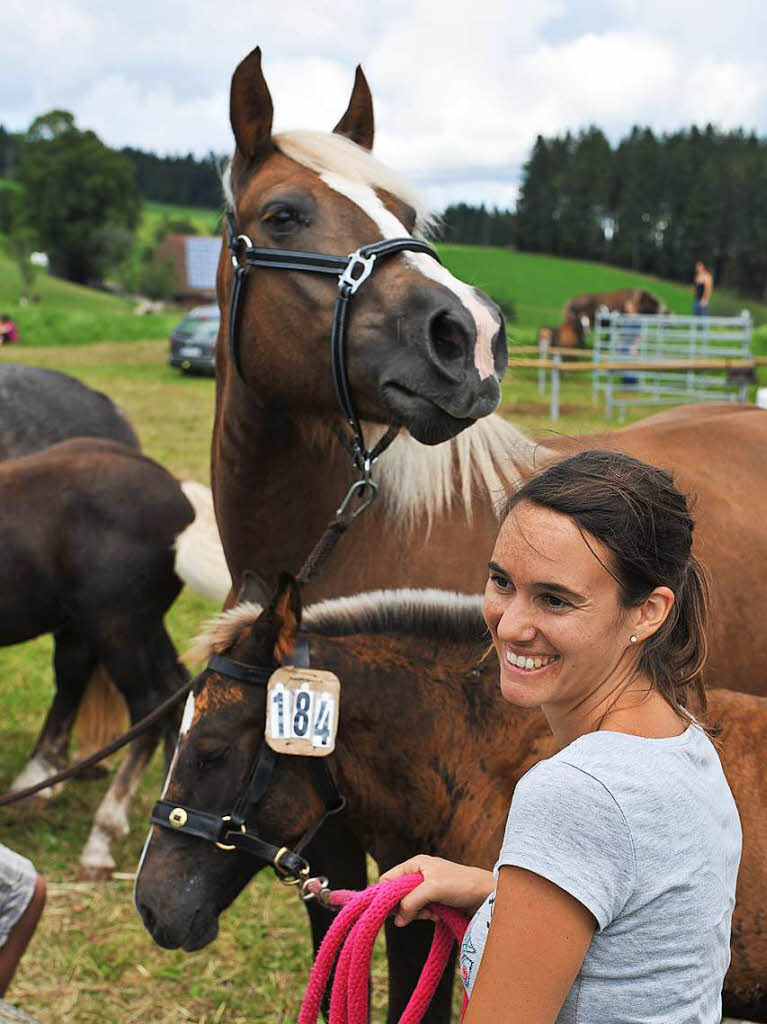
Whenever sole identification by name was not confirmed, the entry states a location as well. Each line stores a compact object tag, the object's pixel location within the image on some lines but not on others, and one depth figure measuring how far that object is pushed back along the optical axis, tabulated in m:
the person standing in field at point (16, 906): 2.37
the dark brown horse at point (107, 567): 4.16
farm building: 56.52
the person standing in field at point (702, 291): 18.81
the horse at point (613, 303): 23.14
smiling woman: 1.07
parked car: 21.66
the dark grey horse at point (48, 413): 6.96
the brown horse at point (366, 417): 2.27
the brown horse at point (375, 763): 1.93
